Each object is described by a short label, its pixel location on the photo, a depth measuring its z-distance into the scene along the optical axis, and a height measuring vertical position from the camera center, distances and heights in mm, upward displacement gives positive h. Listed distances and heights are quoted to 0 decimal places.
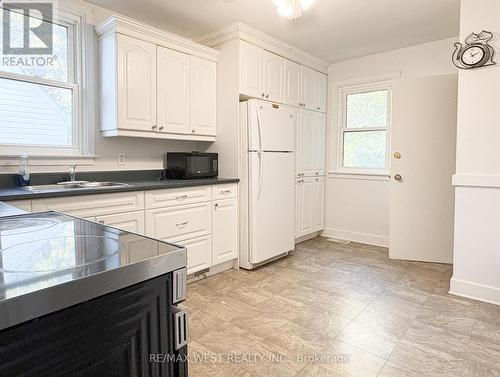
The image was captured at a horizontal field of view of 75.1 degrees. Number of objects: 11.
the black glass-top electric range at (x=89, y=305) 565 -269
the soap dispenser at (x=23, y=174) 2344 -39
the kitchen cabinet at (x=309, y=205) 4105 -449
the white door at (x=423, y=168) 3318 +42
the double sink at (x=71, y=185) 2351 -123
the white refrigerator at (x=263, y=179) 3139 -80
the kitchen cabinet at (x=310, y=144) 4066 +356
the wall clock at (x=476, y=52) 2378 +898
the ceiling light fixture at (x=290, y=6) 2195 +1126
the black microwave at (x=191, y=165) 3037 +51
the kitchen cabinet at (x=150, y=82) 2576 +759
